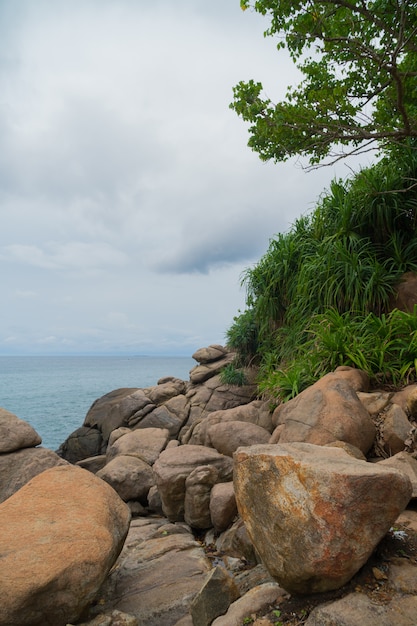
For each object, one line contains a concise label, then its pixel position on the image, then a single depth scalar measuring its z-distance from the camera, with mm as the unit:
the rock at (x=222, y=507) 5699
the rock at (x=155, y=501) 7375
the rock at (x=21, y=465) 6532
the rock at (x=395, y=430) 5215
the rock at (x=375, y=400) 5723
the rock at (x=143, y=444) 9609
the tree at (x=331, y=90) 7258
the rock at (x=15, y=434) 6801
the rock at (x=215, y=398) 11370
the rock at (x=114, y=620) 3893
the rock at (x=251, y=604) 3127
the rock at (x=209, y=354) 13320
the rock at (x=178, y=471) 6355
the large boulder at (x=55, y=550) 3740
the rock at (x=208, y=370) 12844
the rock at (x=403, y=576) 2852
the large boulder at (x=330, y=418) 5277
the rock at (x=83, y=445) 13781
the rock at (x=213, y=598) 3512
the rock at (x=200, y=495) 6062
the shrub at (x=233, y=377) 11641
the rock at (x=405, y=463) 4148
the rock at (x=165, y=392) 13346
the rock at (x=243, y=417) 7614
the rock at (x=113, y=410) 13344
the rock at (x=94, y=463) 11066
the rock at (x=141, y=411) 12977
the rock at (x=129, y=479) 7730
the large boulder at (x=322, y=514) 2900
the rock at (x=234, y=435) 6824
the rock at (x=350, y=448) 4859
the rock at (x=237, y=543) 4909
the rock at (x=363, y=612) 2621
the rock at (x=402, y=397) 5622
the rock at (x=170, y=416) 11953
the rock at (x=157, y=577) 4223
